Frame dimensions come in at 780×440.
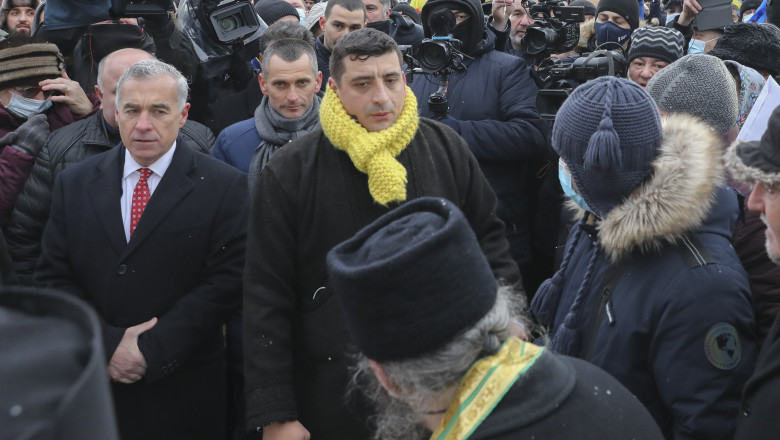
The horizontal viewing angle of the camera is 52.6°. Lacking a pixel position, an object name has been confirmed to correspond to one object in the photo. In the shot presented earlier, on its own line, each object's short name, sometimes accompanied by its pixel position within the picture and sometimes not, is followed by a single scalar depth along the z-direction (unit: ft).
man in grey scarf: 13.26
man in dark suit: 10.60
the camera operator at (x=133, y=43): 15.19
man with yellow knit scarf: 8.95
